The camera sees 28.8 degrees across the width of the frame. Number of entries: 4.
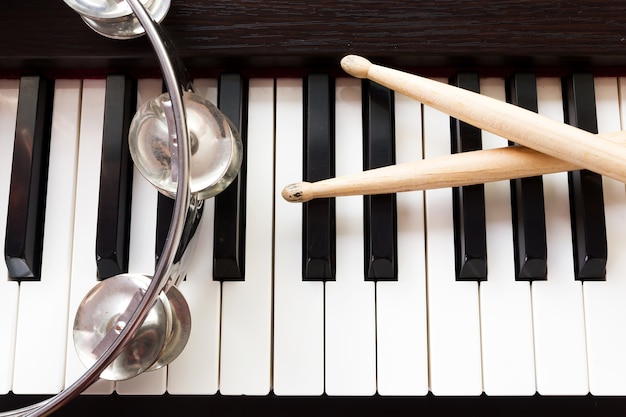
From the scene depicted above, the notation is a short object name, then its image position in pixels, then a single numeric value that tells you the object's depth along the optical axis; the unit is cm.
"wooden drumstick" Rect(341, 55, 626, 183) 52
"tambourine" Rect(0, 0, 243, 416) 52
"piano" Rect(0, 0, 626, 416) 55
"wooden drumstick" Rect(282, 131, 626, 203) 54
